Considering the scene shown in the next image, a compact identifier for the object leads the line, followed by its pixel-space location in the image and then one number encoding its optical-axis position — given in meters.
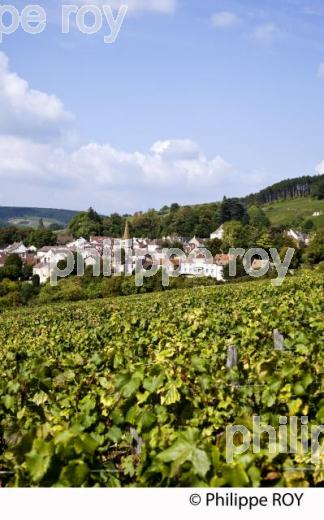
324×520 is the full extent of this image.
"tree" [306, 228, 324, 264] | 62.09
